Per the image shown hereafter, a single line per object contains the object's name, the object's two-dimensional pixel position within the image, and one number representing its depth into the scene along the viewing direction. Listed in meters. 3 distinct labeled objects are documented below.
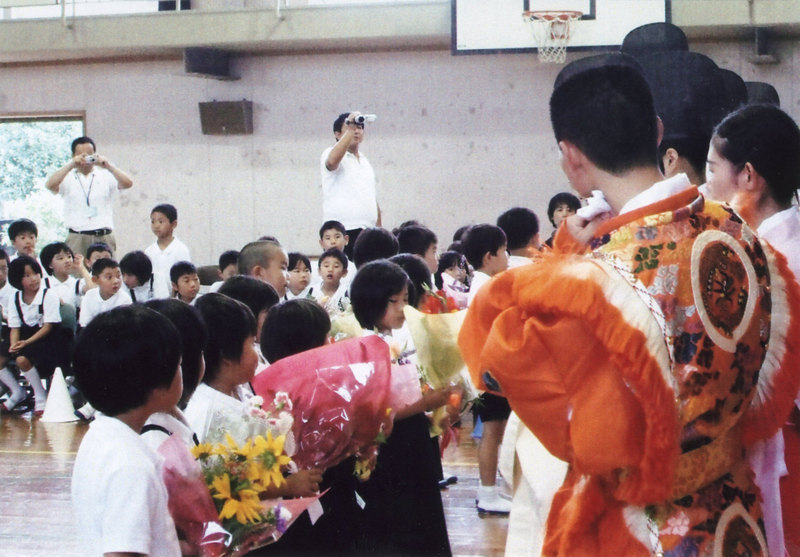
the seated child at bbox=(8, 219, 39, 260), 9.02
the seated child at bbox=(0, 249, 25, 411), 7.96
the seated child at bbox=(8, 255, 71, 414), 7.80
